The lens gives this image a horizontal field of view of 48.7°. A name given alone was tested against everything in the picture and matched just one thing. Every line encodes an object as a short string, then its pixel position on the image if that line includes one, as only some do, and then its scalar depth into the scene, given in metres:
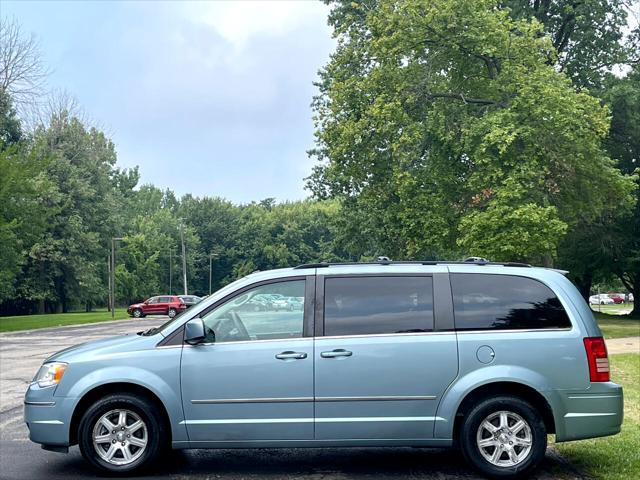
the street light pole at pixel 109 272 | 66.76
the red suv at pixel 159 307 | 47.97
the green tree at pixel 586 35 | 31.73
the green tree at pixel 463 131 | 22.83
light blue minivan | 6.00
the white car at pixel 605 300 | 110.08
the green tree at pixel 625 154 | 30.92
